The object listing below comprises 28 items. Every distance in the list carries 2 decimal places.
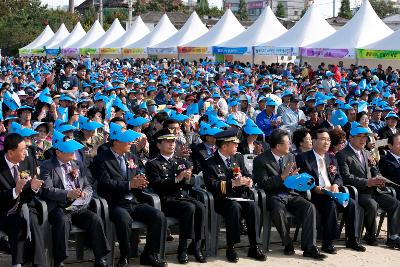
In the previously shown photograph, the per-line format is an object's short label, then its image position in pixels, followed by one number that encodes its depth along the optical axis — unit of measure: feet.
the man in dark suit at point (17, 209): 19.71
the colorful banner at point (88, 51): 135.54
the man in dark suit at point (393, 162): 26.84
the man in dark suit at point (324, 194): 24.36
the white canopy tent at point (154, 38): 116.37
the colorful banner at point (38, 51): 167.55
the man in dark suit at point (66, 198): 20.35
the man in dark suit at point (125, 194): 21.71
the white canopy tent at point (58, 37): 167.78
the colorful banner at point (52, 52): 156.60
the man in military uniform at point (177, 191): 22.52
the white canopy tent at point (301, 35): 81.71
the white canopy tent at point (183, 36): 106.11
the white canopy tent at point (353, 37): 74.64
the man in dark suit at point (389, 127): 35.70
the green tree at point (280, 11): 304.05
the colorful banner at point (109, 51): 126.44
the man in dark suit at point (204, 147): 25.75
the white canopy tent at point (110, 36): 135.95
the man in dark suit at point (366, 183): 25.32
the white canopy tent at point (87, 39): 146.30
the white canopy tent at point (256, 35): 88.84
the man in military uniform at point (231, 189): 23.04
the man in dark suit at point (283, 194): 23.71
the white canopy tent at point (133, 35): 126.62
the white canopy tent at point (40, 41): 175.32
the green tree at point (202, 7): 295.28
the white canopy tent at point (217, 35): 97.93
